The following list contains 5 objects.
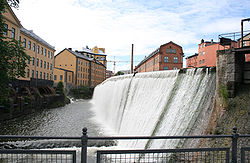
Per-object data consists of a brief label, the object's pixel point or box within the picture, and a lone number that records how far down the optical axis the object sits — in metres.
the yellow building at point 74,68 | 48.85
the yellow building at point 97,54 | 87.28
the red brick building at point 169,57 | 34.53
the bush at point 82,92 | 51.88
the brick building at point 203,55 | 33.34
